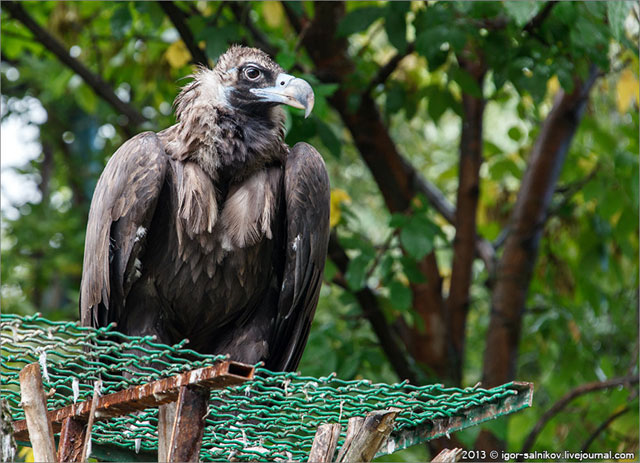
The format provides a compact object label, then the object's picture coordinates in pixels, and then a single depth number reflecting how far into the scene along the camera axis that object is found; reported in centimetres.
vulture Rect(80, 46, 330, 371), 976
